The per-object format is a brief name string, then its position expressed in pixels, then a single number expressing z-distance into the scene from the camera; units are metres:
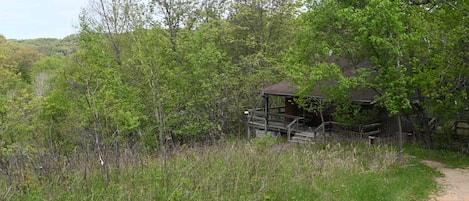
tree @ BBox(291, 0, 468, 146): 11.64
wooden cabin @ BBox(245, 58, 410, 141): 17.20
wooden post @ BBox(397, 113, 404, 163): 11.38
